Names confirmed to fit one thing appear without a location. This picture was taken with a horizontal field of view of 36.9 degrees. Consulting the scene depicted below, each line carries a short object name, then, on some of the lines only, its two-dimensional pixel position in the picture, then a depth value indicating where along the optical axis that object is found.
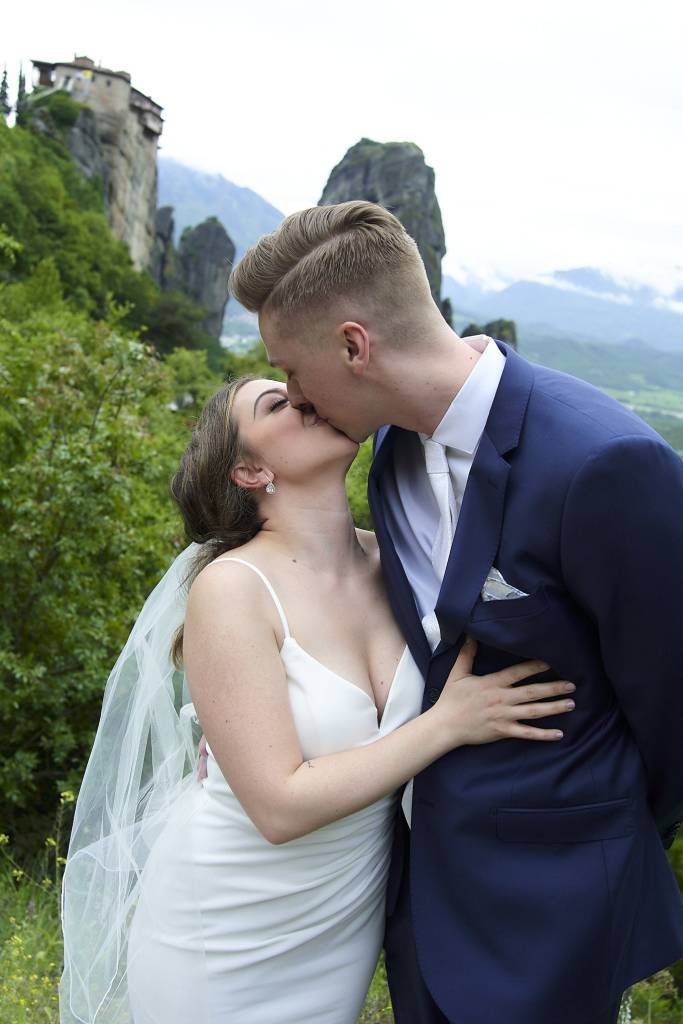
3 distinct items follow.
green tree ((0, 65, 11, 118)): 64.69
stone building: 67.50
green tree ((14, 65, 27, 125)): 64.43
